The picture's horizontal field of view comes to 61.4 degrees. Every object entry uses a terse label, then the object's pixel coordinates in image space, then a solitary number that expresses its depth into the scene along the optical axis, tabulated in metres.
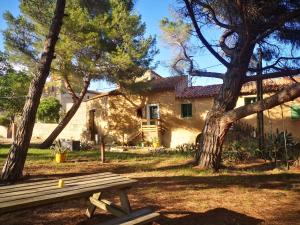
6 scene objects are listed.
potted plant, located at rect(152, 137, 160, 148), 16.15
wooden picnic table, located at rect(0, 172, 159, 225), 2.48
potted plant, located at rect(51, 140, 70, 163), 8.85
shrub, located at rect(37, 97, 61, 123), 21.99
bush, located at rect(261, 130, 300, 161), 8.86
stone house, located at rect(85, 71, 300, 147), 13.86
